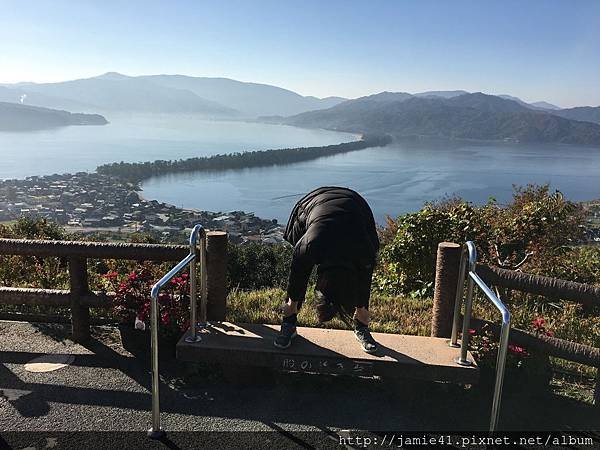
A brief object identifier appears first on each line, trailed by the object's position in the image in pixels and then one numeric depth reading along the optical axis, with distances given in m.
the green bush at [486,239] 6.92
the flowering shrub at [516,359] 3.69
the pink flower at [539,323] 3.95
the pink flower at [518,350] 3.71
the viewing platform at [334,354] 3.46
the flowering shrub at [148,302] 4.07
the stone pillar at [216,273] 4.16
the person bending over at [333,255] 3.26
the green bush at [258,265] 10.51
